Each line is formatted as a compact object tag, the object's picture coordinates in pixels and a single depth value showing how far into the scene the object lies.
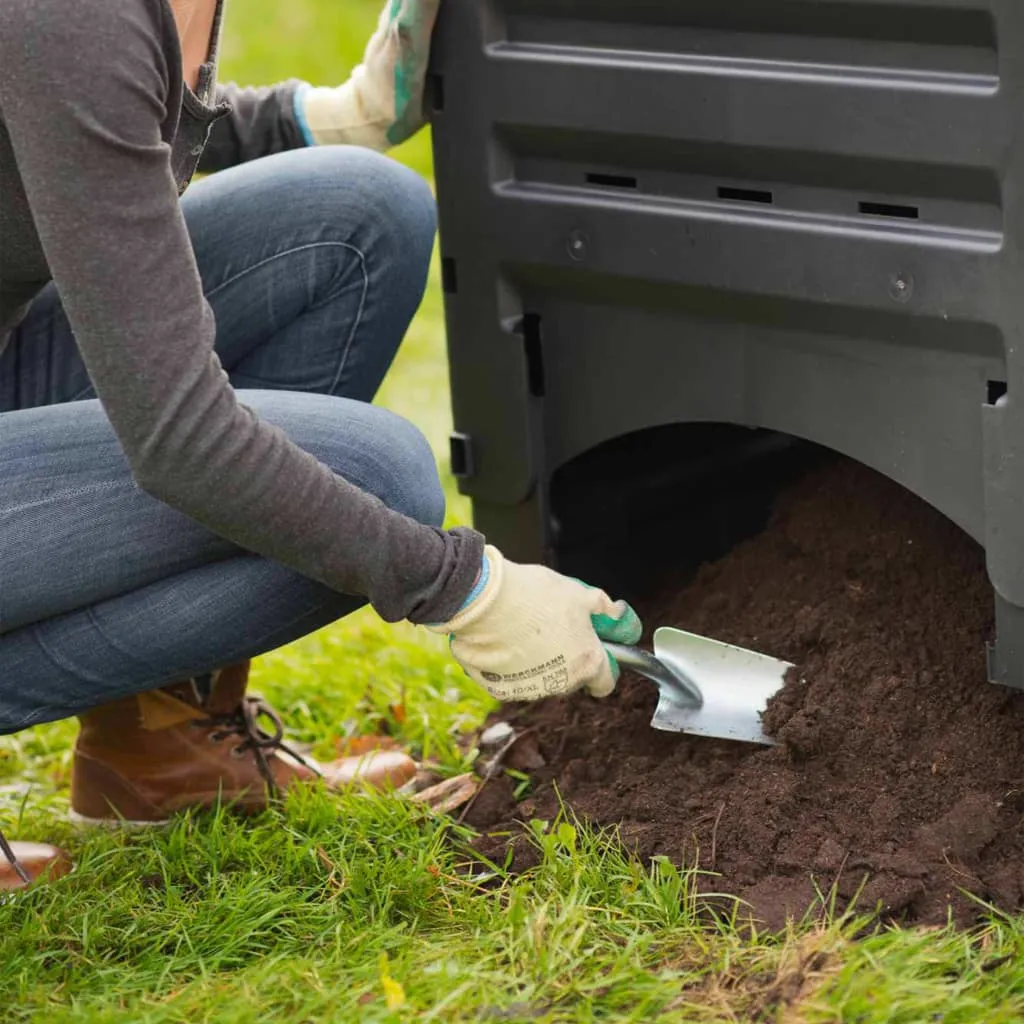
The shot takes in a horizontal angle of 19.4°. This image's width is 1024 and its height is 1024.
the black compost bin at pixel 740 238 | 2.14
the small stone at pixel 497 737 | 2.53
